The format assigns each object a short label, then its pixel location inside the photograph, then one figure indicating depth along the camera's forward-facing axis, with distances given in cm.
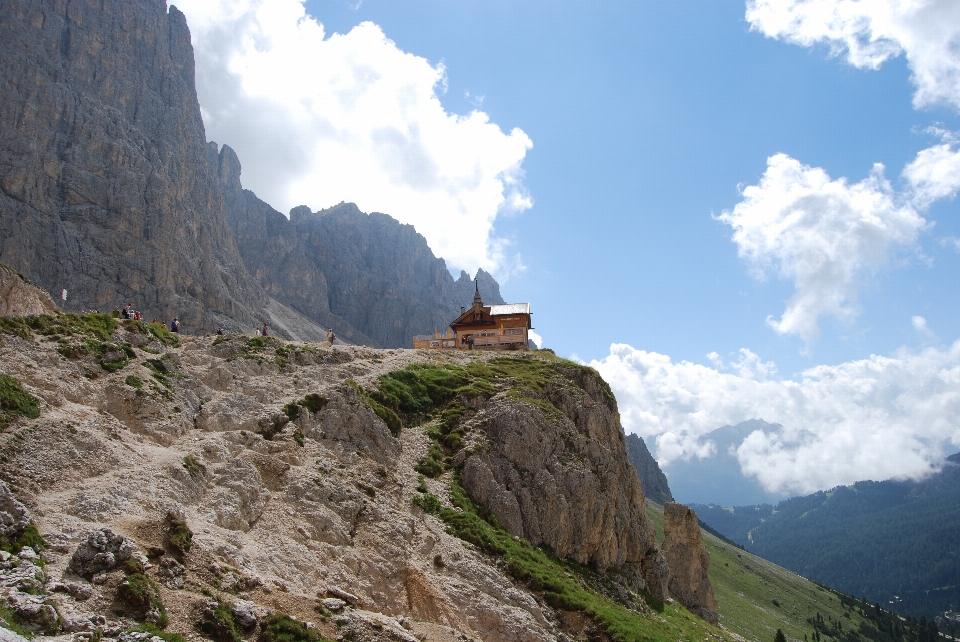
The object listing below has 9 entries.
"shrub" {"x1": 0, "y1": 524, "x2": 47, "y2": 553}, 1992
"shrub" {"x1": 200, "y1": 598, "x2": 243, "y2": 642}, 2025
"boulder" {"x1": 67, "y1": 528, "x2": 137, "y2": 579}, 2028
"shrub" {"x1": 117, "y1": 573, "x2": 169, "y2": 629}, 1953
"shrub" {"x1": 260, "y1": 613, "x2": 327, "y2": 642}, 2114
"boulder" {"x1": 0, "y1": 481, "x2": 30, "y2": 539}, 2053
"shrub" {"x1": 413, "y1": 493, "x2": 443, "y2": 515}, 3900
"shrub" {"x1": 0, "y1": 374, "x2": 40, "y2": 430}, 2666
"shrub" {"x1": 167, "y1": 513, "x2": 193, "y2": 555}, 2312
